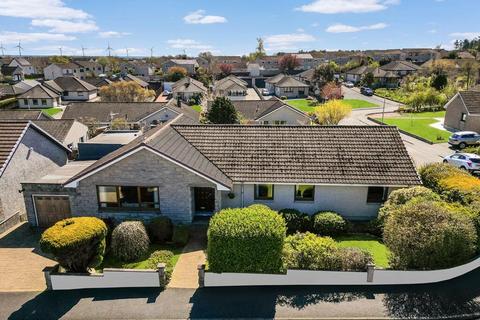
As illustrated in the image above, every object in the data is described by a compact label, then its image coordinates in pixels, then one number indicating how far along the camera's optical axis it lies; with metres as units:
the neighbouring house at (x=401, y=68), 111.06
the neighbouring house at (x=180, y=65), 143.00
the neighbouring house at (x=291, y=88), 96.38
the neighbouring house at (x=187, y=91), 87.47
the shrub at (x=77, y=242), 16.17
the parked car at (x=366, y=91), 94.27
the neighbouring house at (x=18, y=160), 23.84
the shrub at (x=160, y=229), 20.77
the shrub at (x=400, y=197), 20.47
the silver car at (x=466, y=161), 33.34
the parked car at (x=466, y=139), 43.16
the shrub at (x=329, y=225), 21.47
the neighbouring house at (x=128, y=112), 51.62
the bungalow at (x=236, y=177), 21.81
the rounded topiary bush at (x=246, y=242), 16.16
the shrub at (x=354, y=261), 17.00
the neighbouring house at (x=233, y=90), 90.43
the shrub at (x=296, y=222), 21.84
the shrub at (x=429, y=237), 16.53
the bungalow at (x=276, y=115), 55.06
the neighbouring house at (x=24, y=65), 148.88
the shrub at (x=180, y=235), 20.67
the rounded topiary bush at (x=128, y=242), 18.83
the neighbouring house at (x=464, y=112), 48.66
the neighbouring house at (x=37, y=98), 82.38
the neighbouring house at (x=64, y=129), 35.75
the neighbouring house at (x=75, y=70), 131.88
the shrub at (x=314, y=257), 16.98
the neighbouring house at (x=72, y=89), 92.88
